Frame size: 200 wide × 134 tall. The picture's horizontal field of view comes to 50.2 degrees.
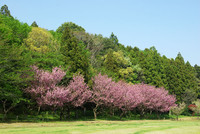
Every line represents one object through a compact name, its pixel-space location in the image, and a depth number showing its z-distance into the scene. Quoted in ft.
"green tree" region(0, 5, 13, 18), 259.31
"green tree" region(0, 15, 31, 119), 87.81
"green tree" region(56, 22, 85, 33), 310.45
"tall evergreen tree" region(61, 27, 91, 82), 136.26
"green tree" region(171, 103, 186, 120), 204.33
